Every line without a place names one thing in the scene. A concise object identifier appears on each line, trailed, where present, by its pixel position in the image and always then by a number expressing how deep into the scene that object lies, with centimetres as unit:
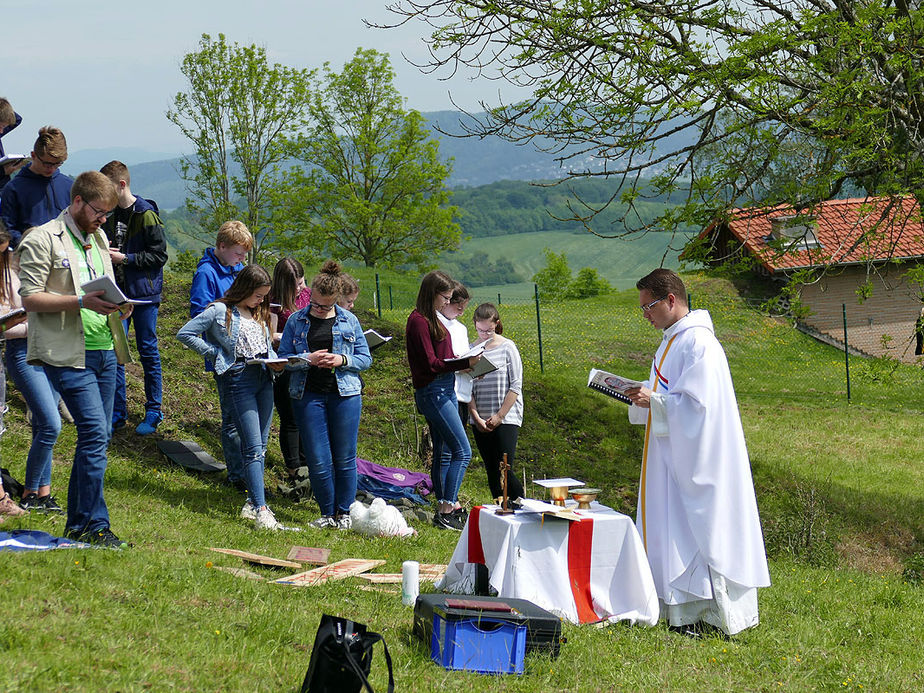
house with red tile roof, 1143
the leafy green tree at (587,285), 6150
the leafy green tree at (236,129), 3055
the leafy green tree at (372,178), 3838
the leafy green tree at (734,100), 1046
